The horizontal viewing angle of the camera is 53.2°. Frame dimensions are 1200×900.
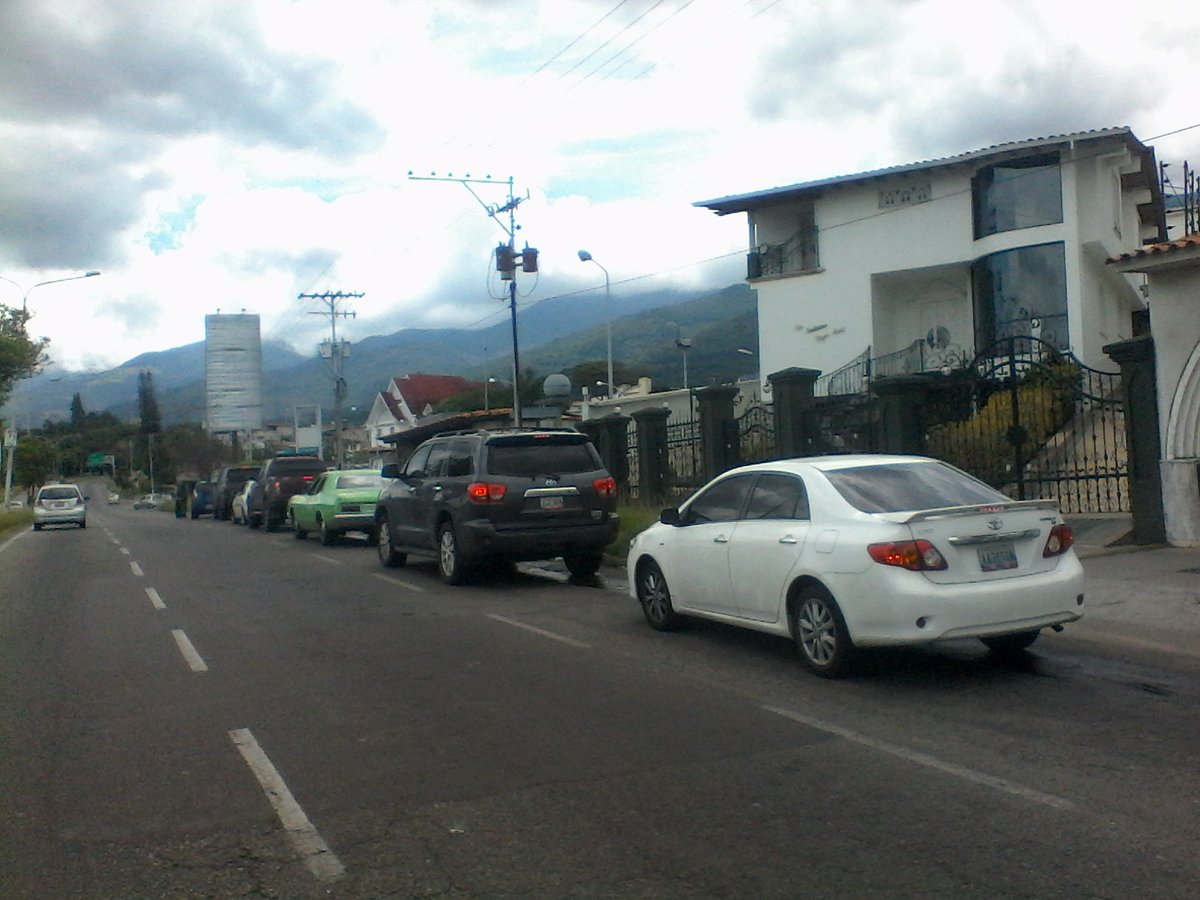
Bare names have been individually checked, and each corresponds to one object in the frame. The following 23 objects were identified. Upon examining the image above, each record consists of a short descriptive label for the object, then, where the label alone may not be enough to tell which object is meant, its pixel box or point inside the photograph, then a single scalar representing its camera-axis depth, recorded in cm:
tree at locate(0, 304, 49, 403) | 2855
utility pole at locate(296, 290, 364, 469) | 4988
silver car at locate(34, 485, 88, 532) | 3953
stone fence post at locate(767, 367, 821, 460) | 1878
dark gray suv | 1434
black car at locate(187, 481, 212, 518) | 4559
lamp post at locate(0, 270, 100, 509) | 5569
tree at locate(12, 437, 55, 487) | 7775
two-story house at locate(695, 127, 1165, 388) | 2931
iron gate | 1541
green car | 2308
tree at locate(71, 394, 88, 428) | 16238
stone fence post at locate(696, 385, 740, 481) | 2112
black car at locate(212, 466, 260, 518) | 3925
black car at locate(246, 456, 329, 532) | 2988
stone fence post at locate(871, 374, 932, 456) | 1656
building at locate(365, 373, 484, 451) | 8516
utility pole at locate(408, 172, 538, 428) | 3050
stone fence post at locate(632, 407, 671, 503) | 2373
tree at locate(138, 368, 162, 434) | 13012
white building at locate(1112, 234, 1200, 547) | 1348
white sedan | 782
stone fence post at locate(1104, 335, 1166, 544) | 1375
